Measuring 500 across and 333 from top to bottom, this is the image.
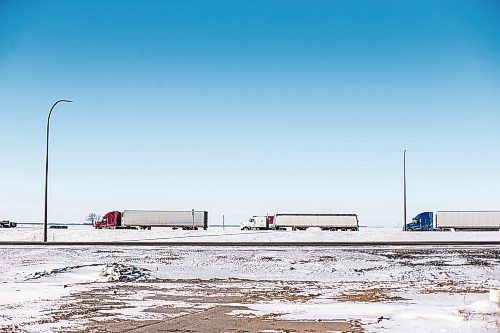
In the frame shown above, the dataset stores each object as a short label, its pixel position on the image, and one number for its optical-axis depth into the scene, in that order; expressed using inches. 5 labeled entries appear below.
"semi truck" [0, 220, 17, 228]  3476.9
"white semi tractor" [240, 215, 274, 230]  3344.0
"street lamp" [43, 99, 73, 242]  1787.6
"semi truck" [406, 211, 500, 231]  2977.4
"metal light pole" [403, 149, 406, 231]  2505.8
